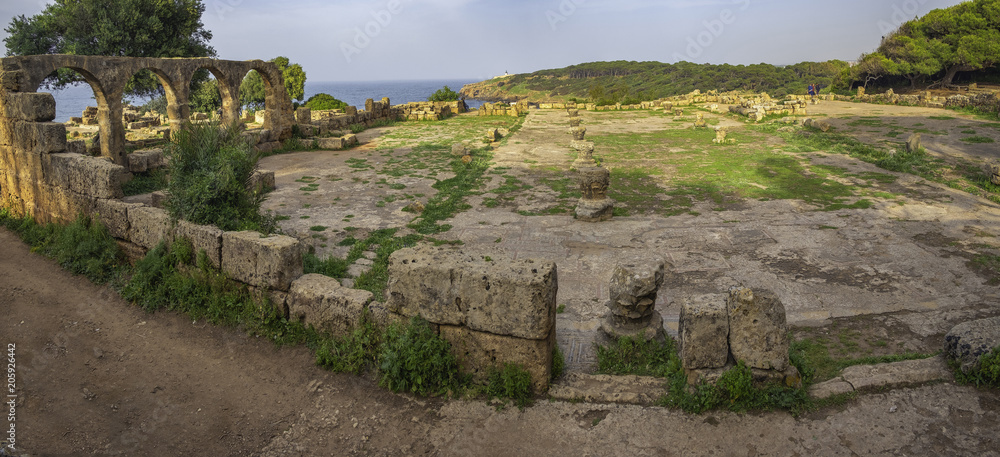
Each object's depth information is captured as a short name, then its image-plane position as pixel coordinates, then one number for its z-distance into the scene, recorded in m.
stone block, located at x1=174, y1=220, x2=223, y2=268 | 6.84
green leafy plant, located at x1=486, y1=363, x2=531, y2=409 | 5.07
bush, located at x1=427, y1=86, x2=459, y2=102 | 38.72
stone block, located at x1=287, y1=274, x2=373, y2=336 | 5.89
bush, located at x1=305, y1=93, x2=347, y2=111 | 31.57
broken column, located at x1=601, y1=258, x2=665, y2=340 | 6.05
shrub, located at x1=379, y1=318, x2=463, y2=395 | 5.23
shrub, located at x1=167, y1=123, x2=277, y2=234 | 7.21
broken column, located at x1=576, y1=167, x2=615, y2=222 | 11.38
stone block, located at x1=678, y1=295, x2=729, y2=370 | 4.93
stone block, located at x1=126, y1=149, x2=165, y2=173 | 14.81
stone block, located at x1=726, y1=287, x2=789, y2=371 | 4.86
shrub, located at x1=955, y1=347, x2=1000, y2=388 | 4.71
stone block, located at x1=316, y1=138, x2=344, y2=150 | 20.42
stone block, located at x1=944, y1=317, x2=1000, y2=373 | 4.89
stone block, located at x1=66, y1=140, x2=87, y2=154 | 11.83
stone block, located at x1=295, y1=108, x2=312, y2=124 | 23.20
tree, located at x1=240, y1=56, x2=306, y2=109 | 49.56
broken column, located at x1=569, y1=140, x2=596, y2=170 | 14.13
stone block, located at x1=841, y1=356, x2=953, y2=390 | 4.98
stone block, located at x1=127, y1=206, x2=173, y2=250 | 7.52
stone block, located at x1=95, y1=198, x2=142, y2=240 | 8.07
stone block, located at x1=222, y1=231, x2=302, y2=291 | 6.29
